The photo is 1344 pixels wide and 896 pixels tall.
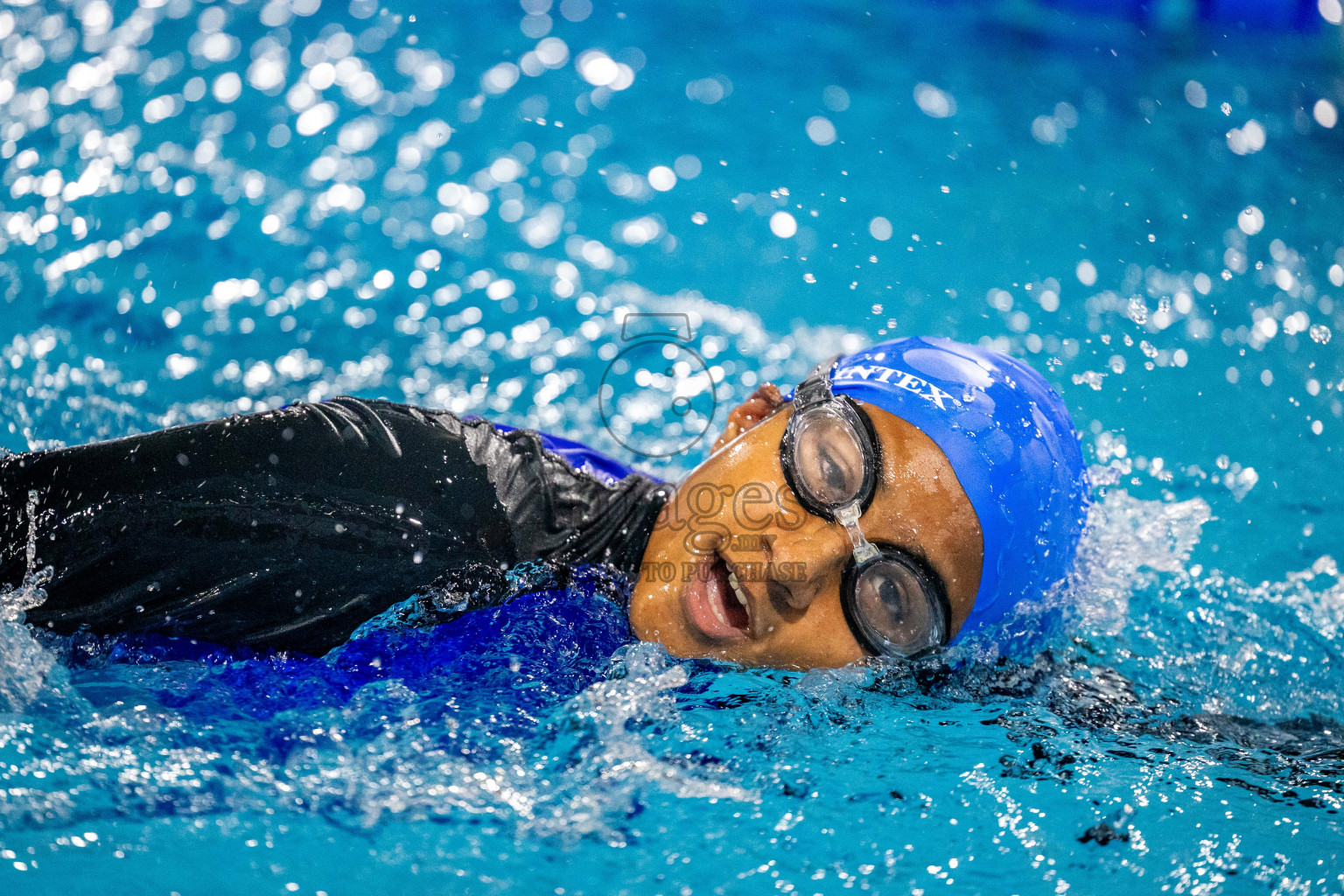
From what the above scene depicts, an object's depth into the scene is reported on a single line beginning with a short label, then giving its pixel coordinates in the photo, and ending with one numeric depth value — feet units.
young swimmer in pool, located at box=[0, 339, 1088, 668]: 8.39
